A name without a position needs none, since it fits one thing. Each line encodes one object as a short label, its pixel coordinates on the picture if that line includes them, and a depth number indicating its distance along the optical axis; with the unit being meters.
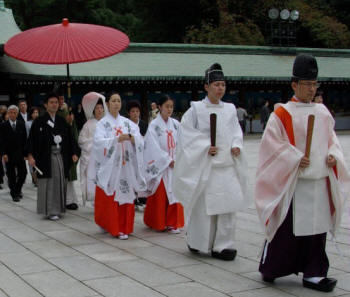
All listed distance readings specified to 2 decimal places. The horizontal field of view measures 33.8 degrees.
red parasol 7.14
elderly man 9.71
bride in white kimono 8.34
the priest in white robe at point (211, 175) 5.49
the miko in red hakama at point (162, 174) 6.80
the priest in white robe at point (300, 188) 4.47
